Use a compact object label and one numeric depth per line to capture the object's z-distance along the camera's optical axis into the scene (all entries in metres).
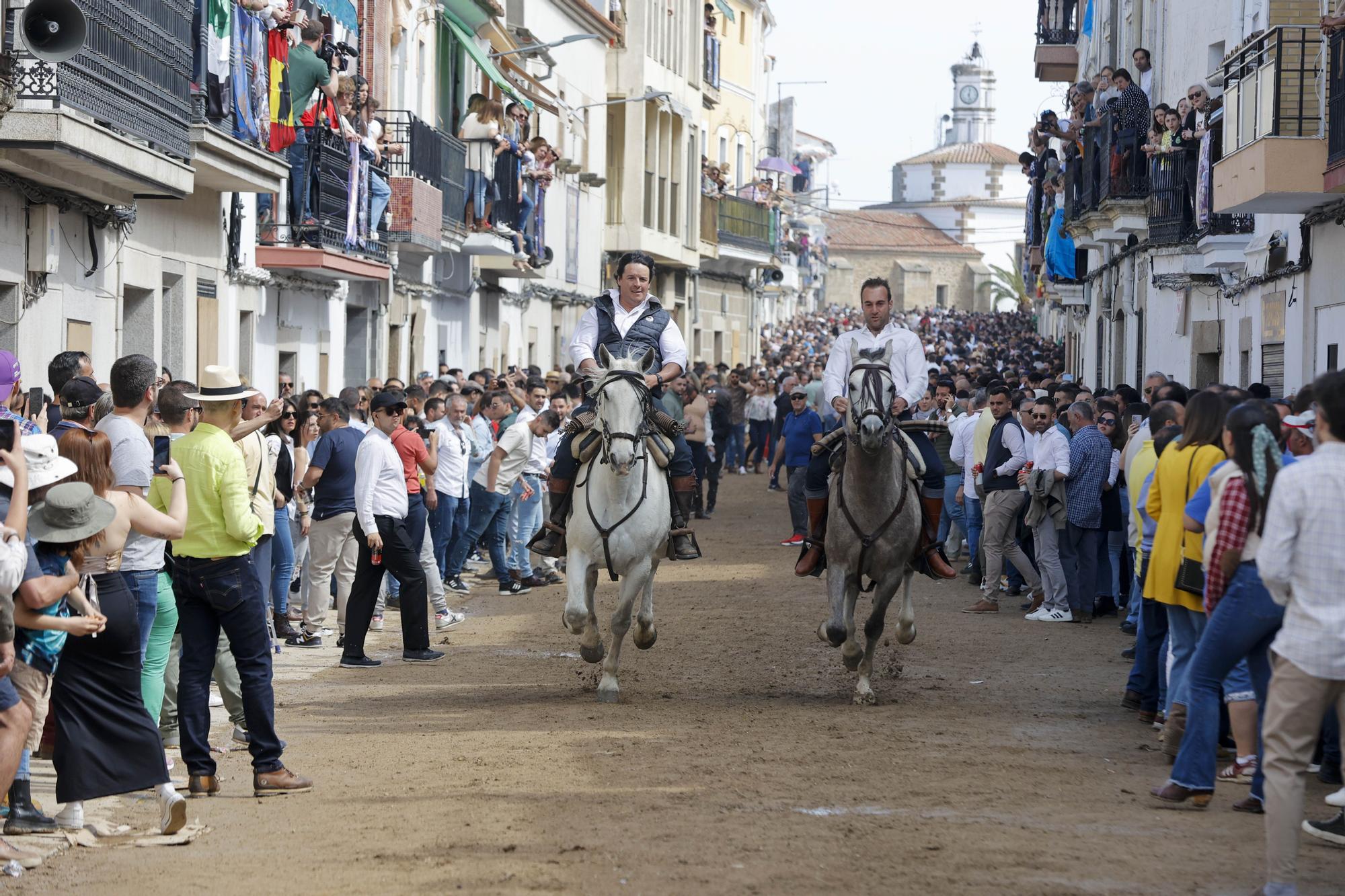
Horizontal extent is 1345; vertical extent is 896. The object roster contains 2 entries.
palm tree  93.88
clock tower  151.38
